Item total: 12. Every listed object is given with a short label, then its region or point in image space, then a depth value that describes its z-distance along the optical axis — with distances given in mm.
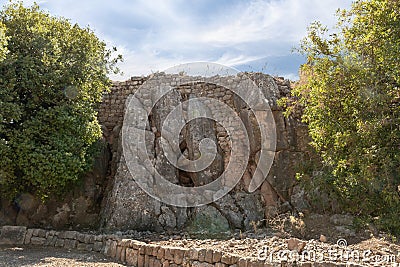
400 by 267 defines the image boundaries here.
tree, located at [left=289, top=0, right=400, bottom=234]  7797
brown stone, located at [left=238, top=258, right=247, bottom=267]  6113
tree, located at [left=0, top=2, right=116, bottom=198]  9906
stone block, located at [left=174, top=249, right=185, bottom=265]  7180
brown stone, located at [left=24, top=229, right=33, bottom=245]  9999
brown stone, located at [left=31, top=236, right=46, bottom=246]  9914
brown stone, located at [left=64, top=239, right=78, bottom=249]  9539
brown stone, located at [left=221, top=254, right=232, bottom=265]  6379
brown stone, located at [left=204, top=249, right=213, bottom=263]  6672
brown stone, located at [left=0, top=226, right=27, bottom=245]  9988
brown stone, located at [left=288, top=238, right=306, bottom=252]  6352
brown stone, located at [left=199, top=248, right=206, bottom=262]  6785
